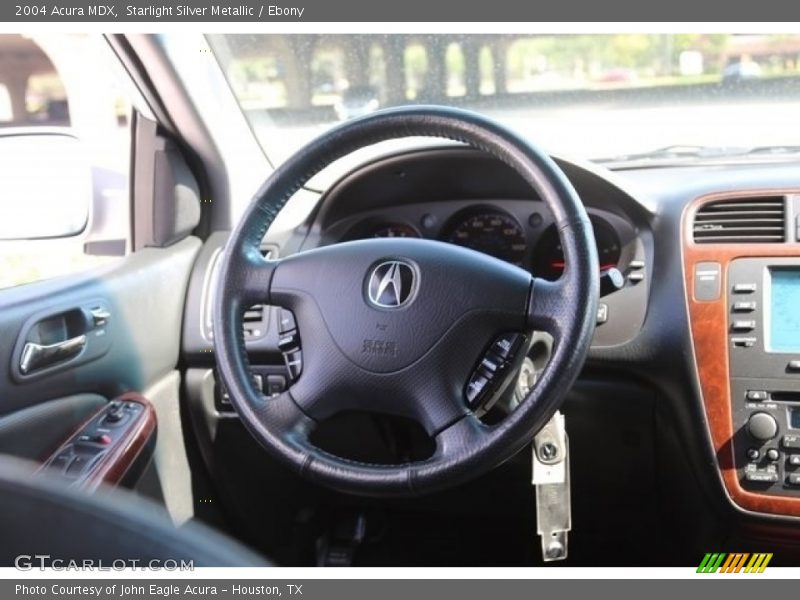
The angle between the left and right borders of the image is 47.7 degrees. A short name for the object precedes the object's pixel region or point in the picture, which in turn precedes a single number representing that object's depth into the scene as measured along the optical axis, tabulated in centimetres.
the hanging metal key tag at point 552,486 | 177
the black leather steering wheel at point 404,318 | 147
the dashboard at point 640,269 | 199
